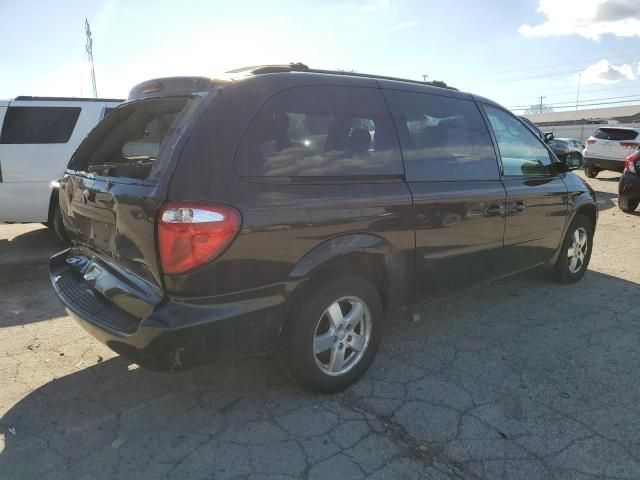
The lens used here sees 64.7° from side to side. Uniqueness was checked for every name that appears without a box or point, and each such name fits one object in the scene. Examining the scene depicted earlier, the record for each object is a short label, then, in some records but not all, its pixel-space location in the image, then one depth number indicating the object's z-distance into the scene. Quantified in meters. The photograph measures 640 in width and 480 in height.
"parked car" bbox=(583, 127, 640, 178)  15.39
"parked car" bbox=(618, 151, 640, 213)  9.16
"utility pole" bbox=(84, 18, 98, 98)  35.62
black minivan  2.36
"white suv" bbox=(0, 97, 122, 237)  6.27
